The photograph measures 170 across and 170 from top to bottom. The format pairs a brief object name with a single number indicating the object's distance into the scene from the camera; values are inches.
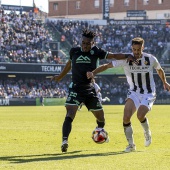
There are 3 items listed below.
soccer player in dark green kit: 479.5
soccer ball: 484.7
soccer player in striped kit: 489.1
